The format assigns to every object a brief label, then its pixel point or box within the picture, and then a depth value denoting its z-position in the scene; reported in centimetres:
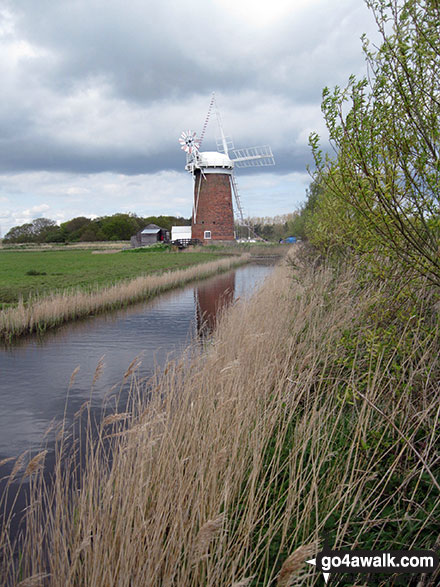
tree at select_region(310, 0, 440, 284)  287
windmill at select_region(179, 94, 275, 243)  4650
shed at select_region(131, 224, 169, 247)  6619
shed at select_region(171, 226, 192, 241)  6089
